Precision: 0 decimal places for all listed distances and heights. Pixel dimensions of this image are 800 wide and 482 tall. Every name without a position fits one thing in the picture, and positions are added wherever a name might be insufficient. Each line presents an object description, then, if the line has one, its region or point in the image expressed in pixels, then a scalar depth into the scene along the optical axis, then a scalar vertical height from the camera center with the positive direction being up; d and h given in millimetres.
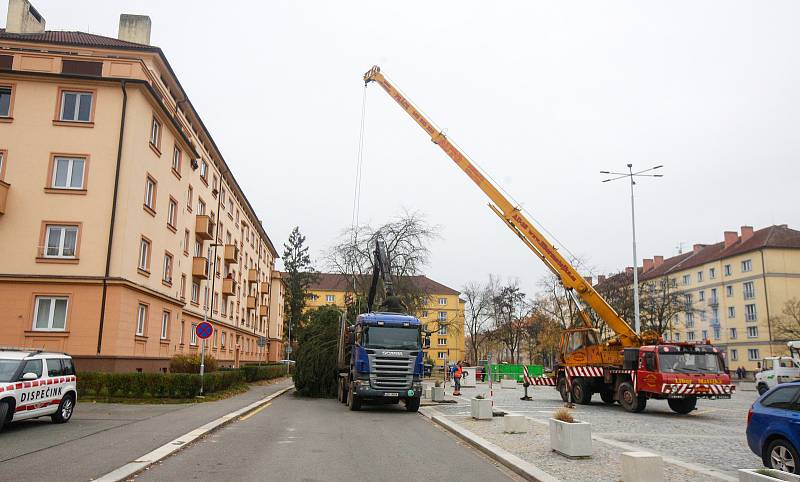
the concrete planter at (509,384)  36188 -2219
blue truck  18125 -431
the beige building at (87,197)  22234 +5763
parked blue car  7730 -1030
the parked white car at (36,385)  11445 -918
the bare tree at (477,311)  75188 +4552
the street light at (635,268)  29250 +4129
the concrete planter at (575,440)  9602 -1476
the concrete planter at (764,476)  5398 -1145
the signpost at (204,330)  20219 +442
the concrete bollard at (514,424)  12617 -1624
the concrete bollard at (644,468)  7012 -1403
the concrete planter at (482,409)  15594 -1625
